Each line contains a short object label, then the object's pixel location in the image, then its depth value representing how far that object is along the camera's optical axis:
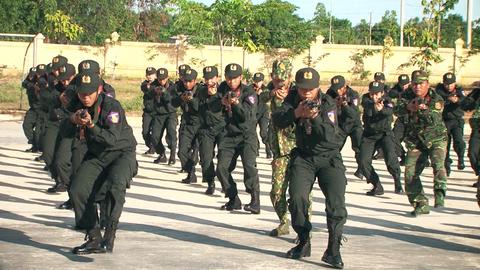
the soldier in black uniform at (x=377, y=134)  14.07
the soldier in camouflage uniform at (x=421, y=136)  11.85
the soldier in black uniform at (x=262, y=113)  17.03
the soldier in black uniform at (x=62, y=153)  11.59
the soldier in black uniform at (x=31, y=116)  18.36
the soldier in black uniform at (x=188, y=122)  15.20
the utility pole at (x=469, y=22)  42.41
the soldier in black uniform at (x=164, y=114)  17.41
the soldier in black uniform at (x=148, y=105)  17.84
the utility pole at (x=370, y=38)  64.06
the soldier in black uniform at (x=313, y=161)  8.48
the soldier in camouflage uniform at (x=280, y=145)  9.61
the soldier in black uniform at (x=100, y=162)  8.61
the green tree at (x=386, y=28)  66.06
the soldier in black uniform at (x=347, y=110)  14.21
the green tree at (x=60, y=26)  47.59
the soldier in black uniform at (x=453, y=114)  16.27
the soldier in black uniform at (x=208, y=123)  12.84
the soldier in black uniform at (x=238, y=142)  11.43
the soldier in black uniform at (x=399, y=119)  14.02
